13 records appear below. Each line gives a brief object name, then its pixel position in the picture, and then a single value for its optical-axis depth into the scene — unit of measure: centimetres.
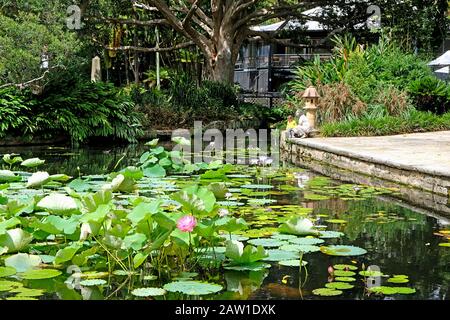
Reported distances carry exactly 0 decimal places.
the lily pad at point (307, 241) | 427
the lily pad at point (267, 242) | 422
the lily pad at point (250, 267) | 375
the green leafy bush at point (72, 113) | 1426
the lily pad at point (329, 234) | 458
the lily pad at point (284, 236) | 438
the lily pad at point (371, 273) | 364
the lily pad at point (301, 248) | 406
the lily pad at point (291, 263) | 380
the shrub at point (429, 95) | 1477
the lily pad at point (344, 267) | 380
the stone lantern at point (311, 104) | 1255
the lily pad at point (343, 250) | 411
